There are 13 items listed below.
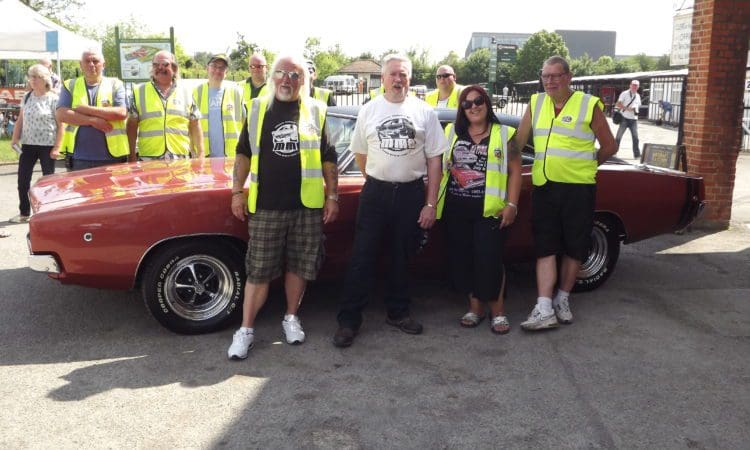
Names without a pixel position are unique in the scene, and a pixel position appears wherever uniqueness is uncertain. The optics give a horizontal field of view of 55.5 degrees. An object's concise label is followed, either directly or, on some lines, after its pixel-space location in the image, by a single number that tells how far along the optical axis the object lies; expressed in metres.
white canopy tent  14.45
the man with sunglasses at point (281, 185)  4.20
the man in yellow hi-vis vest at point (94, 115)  6.04
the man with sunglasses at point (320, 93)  6.30
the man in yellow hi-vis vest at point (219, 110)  6.96
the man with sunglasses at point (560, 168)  4.73
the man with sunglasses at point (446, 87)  8.00
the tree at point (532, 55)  98.81
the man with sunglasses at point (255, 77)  7.17
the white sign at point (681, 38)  9.23
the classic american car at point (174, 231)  4.20
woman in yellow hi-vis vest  4.57
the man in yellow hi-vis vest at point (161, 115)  5.85
